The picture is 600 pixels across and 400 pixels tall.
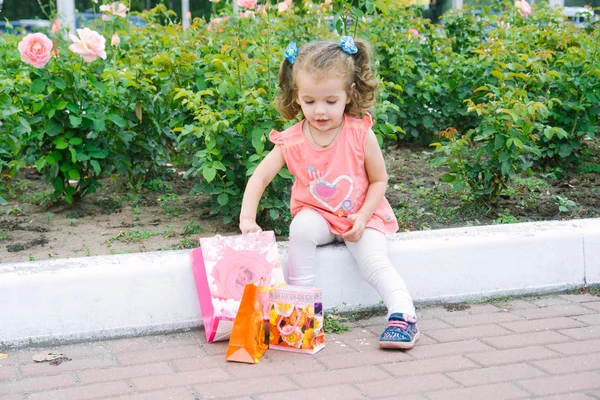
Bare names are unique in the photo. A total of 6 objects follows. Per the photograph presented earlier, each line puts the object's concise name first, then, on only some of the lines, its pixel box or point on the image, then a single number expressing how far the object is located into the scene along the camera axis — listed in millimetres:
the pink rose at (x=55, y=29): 5547
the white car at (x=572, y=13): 11143
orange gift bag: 3117
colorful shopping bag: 3211
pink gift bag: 3348
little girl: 3467
